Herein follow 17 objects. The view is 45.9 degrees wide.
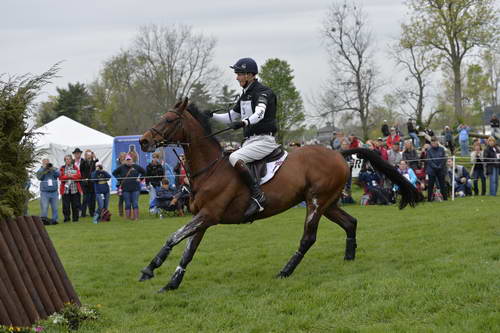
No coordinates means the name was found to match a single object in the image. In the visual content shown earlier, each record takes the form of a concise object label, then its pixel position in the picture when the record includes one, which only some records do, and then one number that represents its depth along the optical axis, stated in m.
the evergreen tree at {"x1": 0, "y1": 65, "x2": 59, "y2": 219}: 6.20
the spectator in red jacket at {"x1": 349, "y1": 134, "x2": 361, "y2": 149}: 20.15
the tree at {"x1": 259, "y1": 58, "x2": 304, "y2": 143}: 55.91
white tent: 28.17
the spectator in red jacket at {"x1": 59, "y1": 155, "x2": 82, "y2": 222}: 19.36
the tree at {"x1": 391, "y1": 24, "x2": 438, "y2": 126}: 43.88
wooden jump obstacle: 5.86
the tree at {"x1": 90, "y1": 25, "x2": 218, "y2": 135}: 54.06
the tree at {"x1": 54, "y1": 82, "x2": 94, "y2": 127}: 59.06
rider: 8.34
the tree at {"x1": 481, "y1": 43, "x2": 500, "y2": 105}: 60.14
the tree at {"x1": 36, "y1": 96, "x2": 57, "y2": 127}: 56.35
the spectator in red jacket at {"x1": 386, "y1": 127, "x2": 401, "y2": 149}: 23.58
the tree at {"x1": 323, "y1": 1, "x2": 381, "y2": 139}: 45.47
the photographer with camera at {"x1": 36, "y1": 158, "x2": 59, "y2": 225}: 18.73
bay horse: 8.10
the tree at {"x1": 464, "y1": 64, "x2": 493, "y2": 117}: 59.07
